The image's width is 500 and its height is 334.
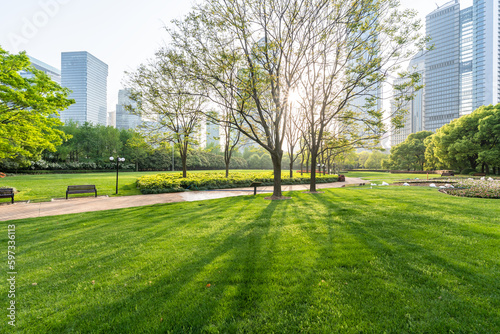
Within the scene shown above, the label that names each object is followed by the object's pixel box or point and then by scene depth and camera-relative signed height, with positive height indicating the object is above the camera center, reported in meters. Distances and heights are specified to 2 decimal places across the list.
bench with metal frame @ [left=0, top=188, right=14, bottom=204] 11.02 -1.83
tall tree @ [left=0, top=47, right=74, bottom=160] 10.23 +3.07
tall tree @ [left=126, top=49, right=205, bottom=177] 17.33 +5.48
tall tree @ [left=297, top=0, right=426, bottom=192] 10.39 +6.66
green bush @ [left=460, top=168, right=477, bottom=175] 35.91 -0.45
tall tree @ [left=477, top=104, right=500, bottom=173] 29.30 +4.83
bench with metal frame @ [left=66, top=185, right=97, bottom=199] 13.12 -1.85
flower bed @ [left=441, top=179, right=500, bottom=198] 9.66 -1.08
